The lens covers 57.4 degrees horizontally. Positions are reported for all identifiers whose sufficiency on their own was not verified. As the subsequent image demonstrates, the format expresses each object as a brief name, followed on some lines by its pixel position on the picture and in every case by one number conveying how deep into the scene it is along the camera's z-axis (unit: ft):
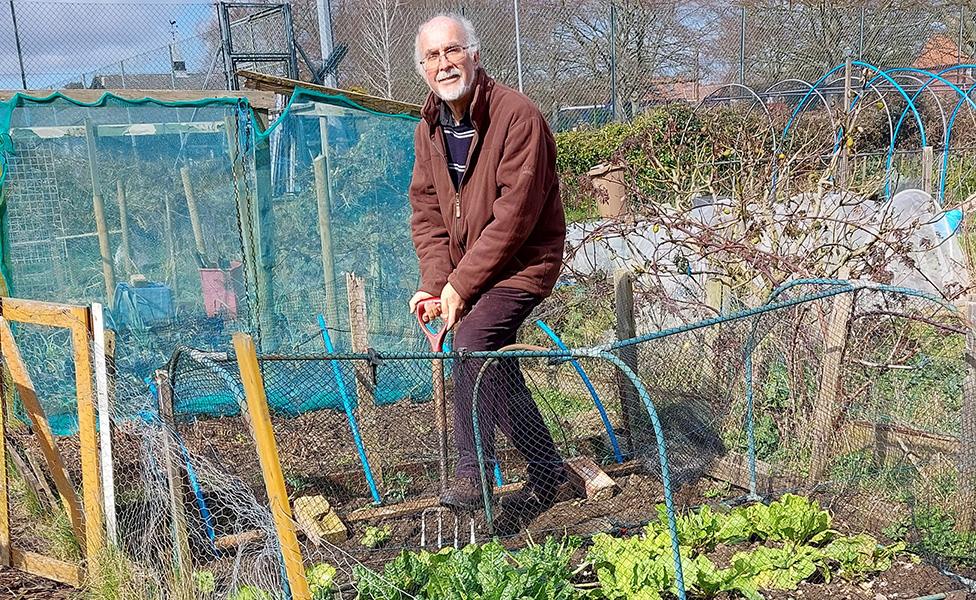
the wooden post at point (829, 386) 12.43
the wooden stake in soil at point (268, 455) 7.13
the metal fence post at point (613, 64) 47.75
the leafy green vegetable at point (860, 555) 10.84
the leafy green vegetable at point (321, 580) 9.67
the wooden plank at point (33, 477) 11.46
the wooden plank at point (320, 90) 17.58
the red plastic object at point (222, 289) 17.78
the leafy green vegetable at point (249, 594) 8.34
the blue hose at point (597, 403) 13.21
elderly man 11.35
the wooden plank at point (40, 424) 10.84
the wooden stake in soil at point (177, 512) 9.51
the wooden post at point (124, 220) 17.06
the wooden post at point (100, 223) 16.71
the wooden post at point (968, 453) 10.82
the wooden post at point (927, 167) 34.91
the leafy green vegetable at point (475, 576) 9.20
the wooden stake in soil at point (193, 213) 17.61
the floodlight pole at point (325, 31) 27.55
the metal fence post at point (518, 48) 42.73
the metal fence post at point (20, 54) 32.17
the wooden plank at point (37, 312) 10.28
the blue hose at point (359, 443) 12.85
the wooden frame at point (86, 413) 10.23
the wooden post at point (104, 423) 10.15
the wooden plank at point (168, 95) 16.51
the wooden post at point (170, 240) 17.52
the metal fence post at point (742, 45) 53.98
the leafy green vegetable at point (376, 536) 11.92
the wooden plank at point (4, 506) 10.87
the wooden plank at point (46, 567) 10.69
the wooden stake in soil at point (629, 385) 14.42
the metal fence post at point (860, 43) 58.23
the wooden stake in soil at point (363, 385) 13.69
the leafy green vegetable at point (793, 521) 11.39
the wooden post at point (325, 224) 18.48
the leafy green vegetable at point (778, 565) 10.66
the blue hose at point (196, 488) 10.46
